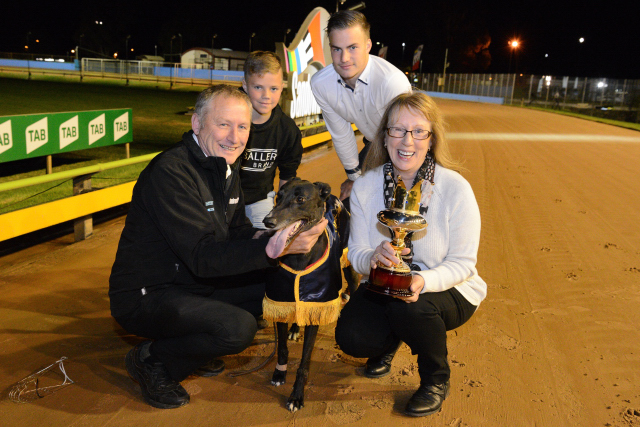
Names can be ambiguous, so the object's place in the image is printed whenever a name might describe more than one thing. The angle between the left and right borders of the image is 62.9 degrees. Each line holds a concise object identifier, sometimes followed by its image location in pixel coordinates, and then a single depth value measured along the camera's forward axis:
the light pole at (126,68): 41.97
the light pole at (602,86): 29.41
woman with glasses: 2.62
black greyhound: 2.64
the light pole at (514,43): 48.77
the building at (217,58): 61.06
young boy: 3.84
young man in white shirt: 3.54
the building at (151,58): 70.76
